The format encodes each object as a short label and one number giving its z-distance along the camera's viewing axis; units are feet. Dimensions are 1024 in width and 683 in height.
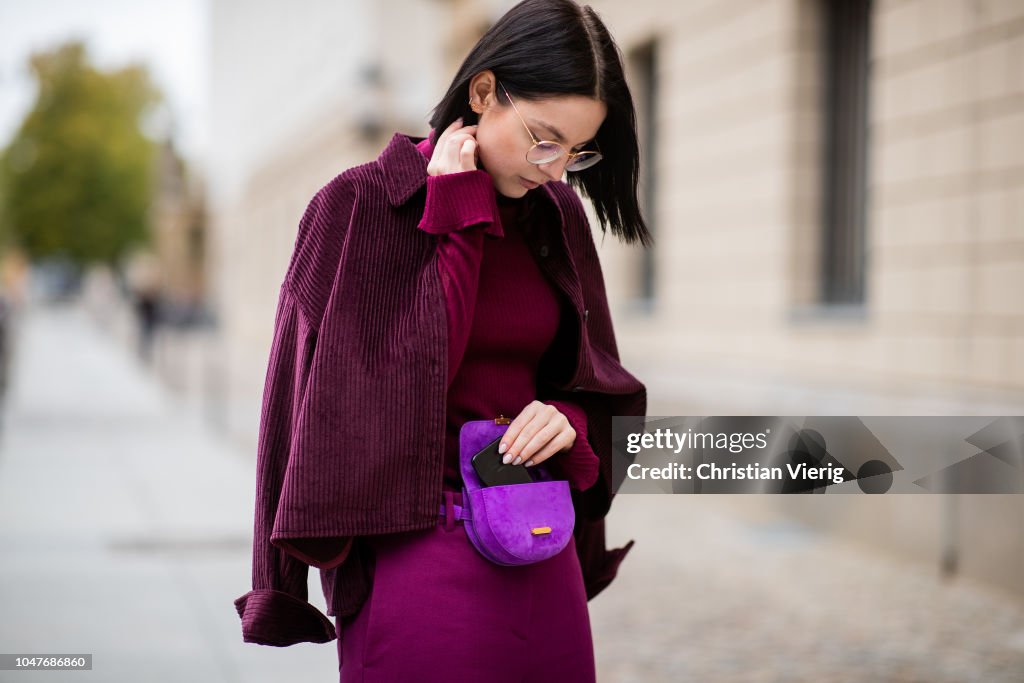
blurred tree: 244.88
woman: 10.93
